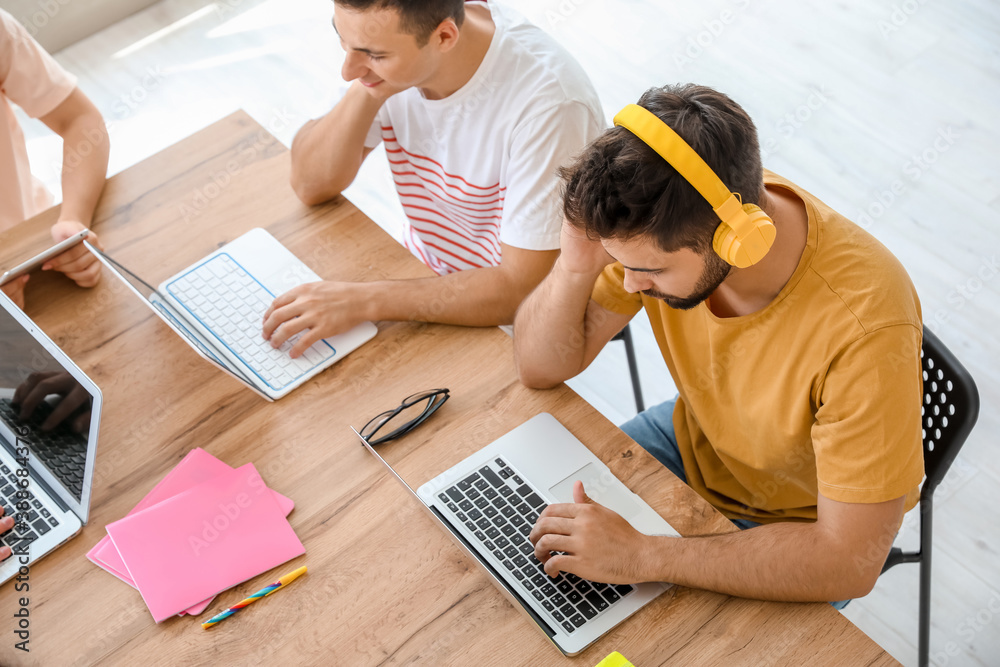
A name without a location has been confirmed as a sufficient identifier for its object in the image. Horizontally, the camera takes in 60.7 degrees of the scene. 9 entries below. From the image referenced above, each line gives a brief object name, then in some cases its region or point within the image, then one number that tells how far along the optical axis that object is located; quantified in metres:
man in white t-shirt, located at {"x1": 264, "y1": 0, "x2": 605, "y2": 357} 1.45
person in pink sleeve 1.57
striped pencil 1.16
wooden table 1.12
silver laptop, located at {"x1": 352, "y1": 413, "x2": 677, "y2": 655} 1.13
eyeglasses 1.33
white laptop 1.42
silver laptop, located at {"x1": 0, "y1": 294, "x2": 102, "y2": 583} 1.25
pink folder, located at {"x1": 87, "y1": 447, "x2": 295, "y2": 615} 1.24
